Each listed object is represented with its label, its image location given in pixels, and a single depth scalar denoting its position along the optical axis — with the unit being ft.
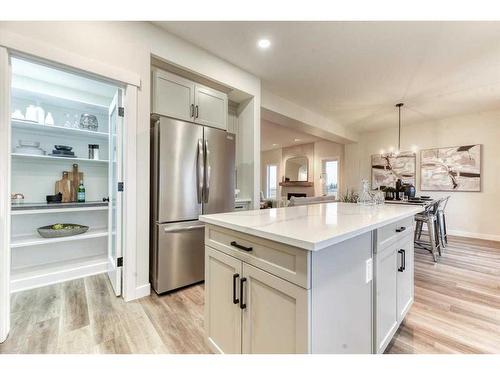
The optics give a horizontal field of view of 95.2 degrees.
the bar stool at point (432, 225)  11.05
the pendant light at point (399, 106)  14.20
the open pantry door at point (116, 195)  7.13
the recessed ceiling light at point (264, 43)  8.13
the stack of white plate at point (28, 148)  8.16
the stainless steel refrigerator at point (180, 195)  7.35
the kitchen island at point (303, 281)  3.01
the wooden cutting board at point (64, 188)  9.27
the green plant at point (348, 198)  15.24
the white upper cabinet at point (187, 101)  7.70
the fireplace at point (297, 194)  26.85
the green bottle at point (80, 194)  9.53
